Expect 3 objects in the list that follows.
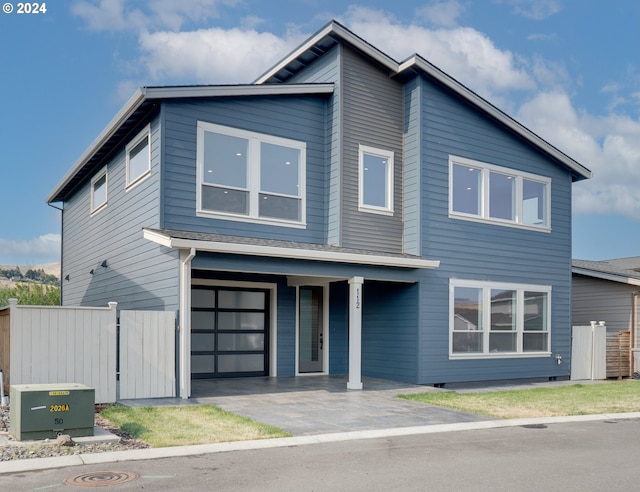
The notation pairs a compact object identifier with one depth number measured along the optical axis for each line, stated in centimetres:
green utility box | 788
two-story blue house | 1305
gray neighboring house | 1908
